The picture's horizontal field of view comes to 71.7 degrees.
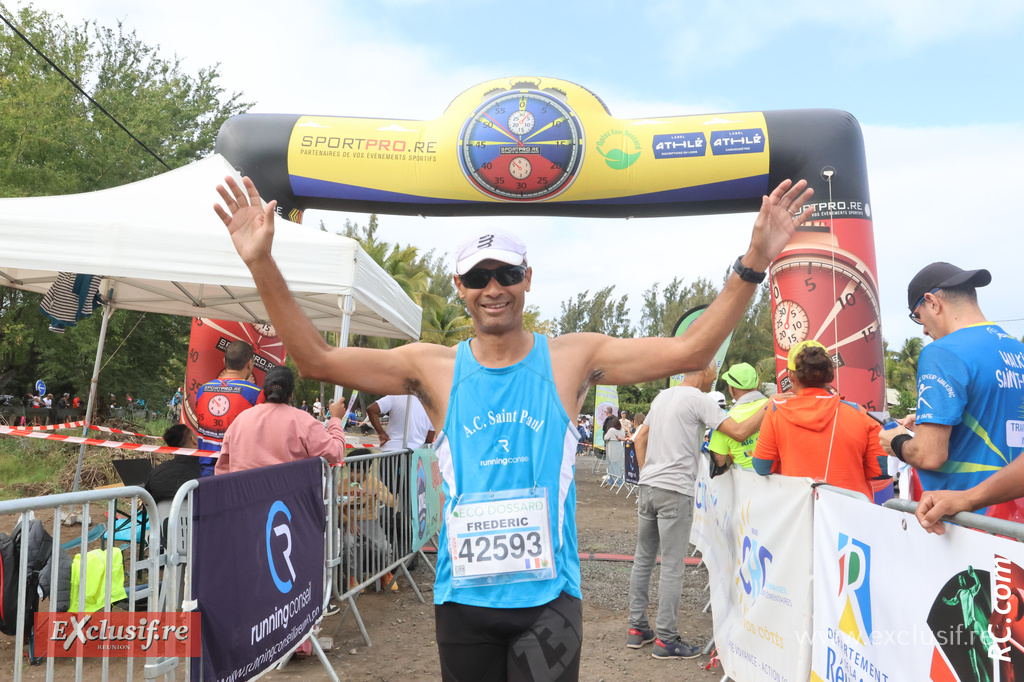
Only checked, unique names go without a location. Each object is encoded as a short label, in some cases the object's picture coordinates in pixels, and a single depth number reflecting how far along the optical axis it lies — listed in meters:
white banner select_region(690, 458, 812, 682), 3.30
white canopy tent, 5.12
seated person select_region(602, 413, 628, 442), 17.23
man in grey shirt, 4.75
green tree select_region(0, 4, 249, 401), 14.95
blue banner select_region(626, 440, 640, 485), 13.27
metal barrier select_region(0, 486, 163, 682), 2.37
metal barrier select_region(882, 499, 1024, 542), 1.99
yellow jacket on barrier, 3.51
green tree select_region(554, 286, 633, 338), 53.84
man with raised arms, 1.89
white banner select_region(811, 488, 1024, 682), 2.01
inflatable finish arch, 8.81
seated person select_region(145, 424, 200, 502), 4.86
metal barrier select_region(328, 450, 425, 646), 4.98
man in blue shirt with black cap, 2.59
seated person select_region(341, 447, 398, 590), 5.14
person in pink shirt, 4.50
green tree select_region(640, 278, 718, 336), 46.94
